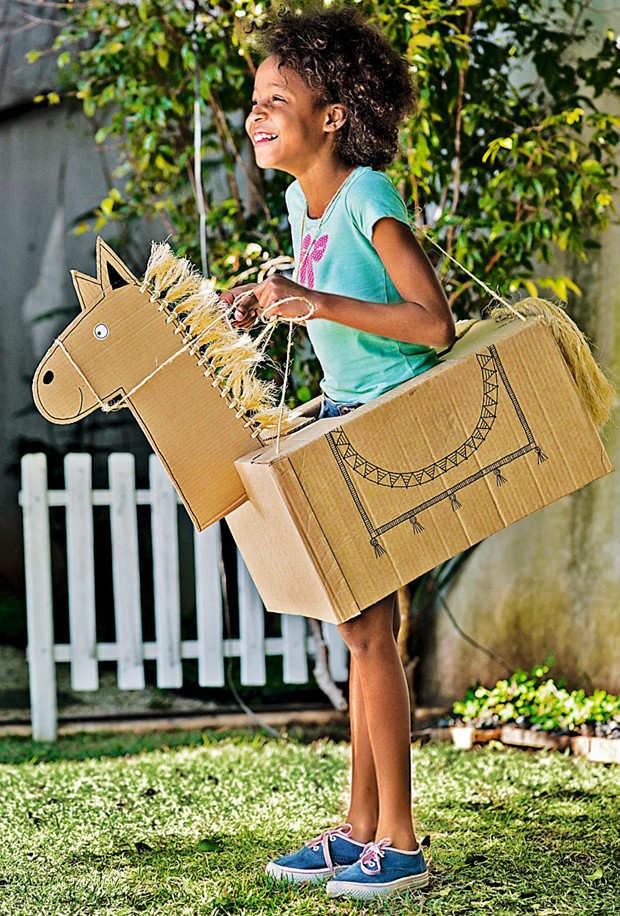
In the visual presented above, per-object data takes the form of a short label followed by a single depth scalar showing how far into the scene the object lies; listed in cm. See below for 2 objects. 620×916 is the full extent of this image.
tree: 633
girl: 386
